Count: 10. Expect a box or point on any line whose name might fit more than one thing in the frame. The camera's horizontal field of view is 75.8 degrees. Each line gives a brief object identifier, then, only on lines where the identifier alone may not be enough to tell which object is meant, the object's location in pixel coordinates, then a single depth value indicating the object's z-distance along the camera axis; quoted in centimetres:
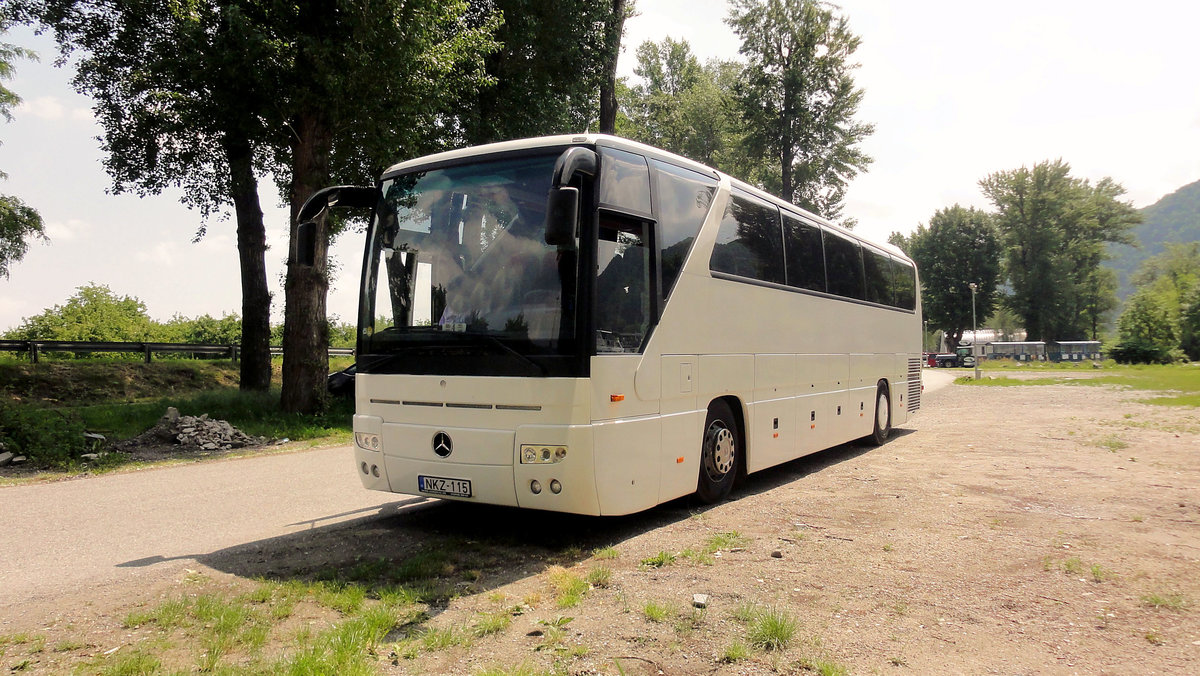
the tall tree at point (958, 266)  7419
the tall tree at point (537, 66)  2067
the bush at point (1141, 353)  6116
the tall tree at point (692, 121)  4747
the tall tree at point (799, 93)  3981
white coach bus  612
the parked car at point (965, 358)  7206
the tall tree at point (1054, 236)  7331
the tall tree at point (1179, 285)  6944
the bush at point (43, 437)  1122
